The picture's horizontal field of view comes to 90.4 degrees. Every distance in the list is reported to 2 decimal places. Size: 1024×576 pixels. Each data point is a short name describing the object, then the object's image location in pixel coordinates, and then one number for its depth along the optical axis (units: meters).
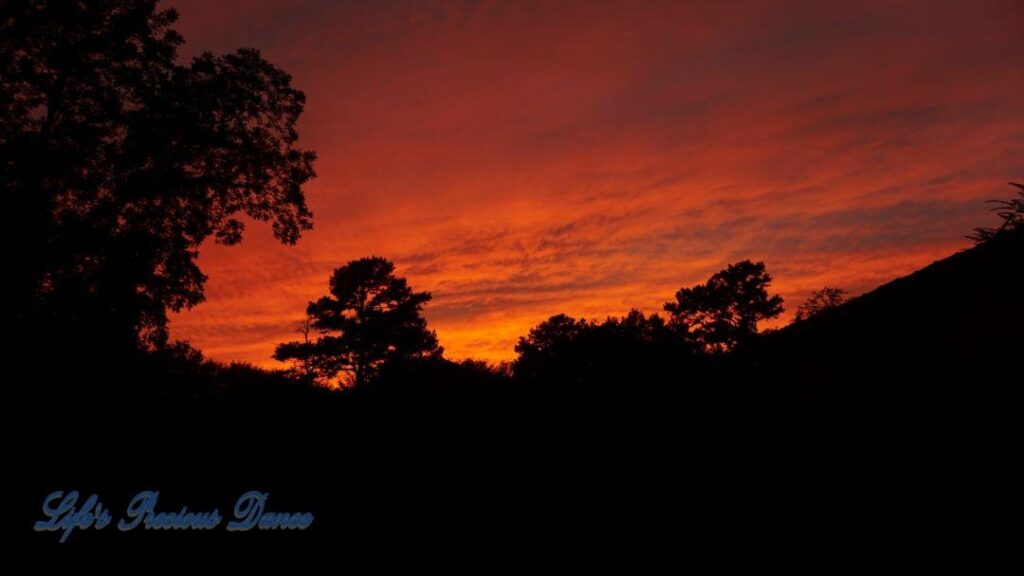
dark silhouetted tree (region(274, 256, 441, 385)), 33.81
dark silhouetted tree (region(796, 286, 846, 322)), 33.22
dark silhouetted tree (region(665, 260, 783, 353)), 40.12
